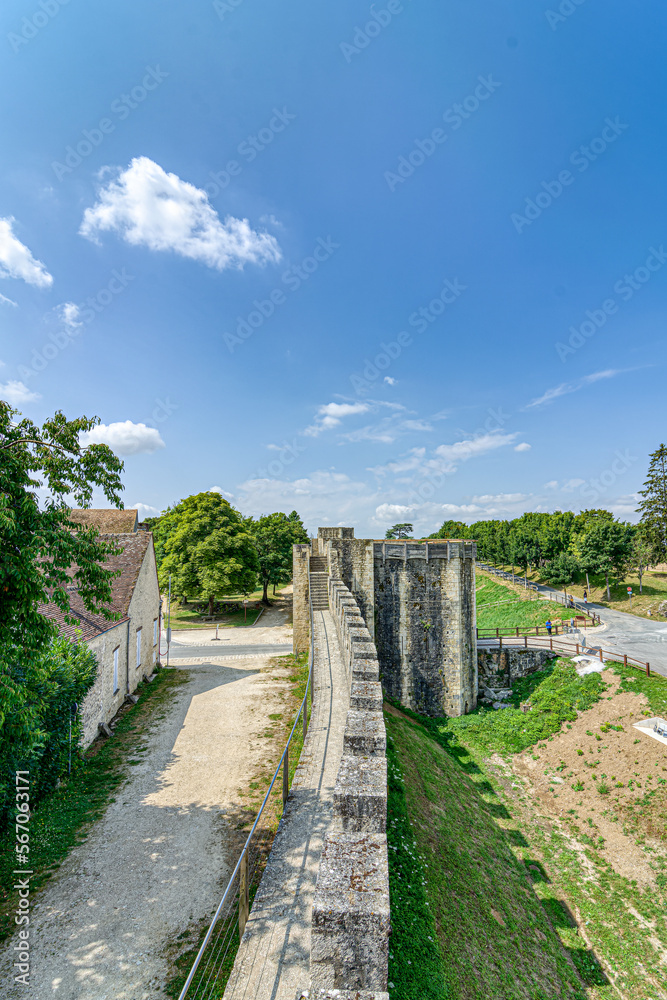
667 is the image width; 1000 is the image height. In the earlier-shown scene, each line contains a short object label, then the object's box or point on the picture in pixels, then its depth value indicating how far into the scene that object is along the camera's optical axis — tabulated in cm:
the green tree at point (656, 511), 4222
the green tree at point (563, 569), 4166
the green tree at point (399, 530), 8374
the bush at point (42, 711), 707
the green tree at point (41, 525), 648
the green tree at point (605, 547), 3878
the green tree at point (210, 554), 3272
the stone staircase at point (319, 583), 2125
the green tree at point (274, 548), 4166
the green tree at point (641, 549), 4150
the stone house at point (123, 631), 1349
